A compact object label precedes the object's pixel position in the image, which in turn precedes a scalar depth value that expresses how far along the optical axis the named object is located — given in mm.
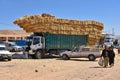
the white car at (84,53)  17482
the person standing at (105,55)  12832
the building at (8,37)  51144
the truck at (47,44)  19138
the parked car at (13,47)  29721
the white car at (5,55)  16687
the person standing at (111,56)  12986
